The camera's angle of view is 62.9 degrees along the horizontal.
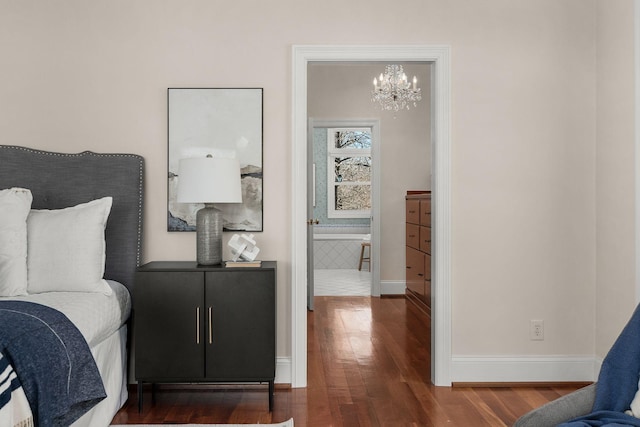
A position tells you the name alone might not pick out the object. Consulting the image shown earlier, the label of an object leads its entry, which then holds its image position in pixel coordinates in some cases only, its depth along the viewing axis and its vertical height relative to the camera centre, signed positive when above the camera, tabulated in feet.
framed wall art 10.54 +1.42
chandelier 19.40 +4.39
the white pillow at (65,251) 8.70 -0.79
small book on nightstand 9.58 -1.08
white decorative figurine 9.71 -0.82
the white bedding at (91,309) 7.77 -1.65
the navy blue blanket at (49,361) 5.92 -1.88
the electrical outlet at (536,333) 10.73 -2.62
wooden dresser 17.37 -1.58
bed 8.64 -0.47
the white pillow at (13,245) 8.31 -0.64
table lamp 9.41 +0.25
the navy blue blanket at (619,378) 5.28 -1.85
